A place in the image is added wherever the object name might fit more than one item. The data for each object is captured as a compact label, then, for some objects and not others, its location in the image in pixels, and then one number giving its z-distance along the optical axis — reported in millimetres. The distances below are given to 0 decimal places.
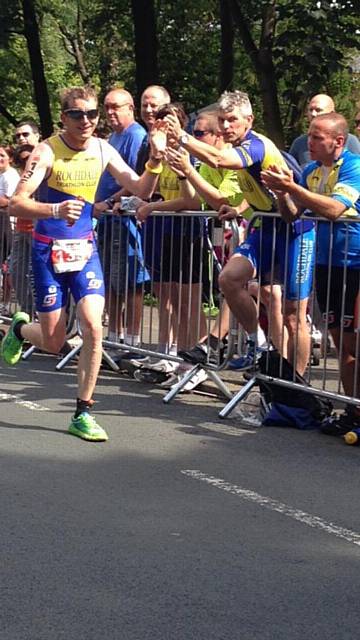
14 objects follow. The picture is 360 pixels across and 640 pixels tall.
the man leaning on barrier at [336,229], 8672
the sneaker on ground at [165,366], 11086
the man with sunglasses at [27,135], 13070
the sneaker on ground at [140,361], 11539
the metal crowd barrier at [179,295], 9492
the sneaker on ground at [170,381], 10839
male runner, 8391
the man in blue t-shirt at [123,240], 11523
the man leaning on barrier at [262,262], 9094
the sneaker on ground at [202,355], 10227
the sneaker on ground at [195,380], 10405
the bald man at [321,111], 10859
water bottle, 8391
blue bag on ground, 9062
